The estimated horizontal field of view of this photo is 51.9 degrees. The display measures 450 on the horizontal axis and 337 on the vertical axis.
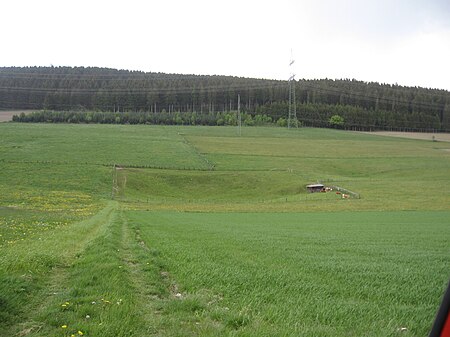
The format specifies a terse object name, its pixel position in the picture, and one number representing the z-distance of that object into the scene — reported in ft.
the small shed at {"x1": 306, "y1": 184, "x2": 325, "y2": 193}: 191.93
